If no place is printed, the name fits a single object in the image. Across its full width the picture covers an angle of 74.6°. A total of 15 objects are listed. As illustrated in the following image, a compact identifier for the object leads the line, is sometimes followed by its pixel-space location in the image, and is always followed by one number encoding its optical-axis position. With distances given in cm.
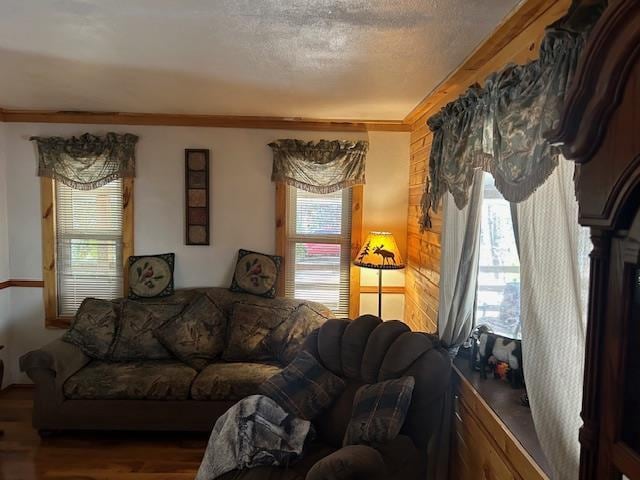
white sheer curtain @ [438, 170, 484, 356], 221
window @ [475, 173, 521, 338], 218
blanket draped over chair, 209
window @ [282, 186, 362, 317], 385
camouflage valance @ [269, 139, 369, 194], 373
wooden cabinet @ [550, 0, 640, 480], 70
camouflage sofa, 301
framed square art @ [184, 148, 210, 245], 380
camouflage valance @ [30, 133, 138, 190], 371
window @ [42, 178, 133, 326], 382
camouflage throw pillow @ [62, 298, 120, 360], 332
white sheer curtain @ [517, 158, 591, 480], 126
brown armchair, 185
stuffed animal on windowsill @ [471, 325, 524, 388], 208
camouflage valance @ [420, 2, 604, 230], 120
